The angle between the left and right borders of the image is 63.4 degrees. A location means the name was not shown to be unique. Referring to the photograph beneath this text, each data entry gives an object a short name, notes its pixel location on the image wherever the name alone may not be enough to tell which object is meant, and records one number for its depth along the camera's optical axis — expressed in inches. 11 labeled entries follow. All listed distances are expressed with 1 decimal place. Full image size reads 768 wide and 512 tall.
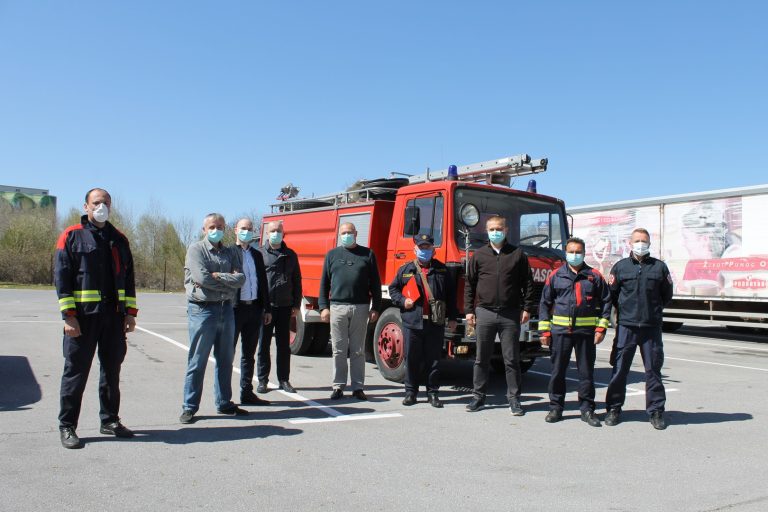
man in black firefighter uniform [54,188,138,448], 196.5
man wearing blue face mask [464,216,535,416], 257.3
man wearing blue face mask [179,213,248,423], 230.2
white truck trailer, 572.1
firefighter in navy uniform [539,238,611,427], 248.8
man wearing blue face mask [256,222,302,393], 291.3
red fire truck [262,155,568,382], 306.8
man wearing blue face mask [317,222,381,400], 281.6
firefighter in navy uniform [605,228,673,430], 244.4
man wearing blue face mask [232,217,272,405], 261.3
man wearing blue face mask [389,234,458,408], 273.3
